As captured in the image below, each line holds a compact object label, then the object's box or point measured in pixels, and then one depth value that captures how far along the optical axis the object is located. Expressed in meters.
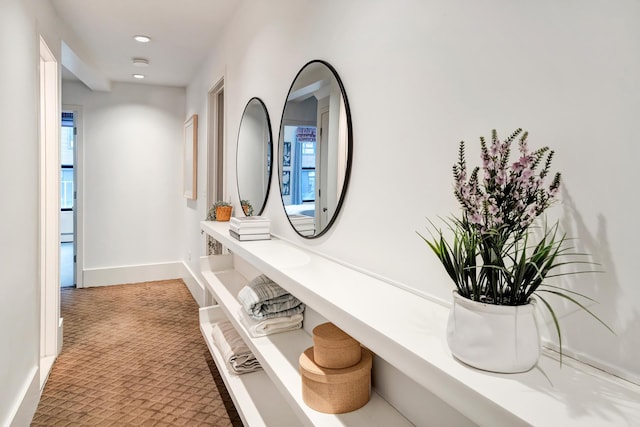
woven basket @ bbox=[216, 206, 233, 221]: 2.81
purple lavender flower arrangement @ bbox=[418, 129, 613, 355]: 0.64
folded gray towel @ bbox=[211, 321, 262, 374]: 1.93
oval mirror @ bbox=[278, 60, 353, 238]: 1.42
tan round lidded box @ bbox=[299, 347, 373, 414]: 1.15
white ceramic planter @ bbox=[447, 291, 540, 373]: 0.63
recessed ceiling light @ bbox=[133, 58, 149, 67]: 4.03
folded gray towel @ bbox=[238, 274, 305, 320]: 1.74
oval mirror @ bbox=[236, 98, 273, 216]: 2.23
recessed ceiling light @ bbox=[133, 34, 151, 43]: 3.37
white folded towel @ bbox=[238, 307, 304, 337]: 1.70
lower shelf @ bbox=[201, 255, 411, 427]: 1.13
